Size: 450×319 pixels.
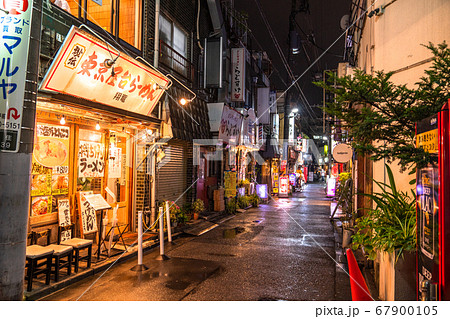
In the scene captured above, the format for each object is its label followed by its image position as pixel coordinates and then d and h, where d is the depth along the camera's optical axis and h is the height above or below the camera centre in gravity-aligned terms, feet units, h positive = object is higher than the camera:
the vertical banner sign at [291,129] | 126.72 +18.93
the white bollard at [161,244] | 29.25 -6.62
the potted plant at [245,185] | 74.31 -2.66
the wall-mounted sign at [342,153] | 45.27 +3.20
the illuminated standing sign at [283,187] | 93.35 -3.87
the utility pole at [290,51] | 67.82 +29.10
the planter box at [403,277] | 15.90 -5.11
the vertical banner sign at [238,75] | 62.39 +19.55
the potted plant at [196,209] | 48.21 -5.47
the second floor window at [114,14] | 29.84 +16.84
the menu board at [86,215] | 28.89 -4.13
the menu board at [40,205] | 26.18 -2.93
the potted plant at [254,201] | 72.54 -6.21
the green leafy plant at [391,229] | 16.71 -2.93
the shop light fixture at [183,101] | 42.49 +9.69
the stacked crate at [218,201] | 57.72 -5.06
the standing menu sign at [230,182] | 62.95 -1.68
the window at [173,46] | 43.37 +18.52
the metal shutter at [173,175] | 42.91 -0.37
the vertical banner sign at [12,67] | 13.93 +4.61
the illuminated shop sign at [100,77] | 24.04 +8.55
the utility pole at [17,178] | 14.01 -0.37
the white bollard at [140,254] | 25.44 -6.77
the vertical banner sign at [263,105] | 86.74 +18.99
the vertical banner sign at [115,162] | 34.68 +1.02
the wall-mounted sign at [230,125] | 55.11 +8.90
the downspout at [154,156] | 38.99 +1.98
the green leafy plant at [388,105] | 14.26 +3.41
